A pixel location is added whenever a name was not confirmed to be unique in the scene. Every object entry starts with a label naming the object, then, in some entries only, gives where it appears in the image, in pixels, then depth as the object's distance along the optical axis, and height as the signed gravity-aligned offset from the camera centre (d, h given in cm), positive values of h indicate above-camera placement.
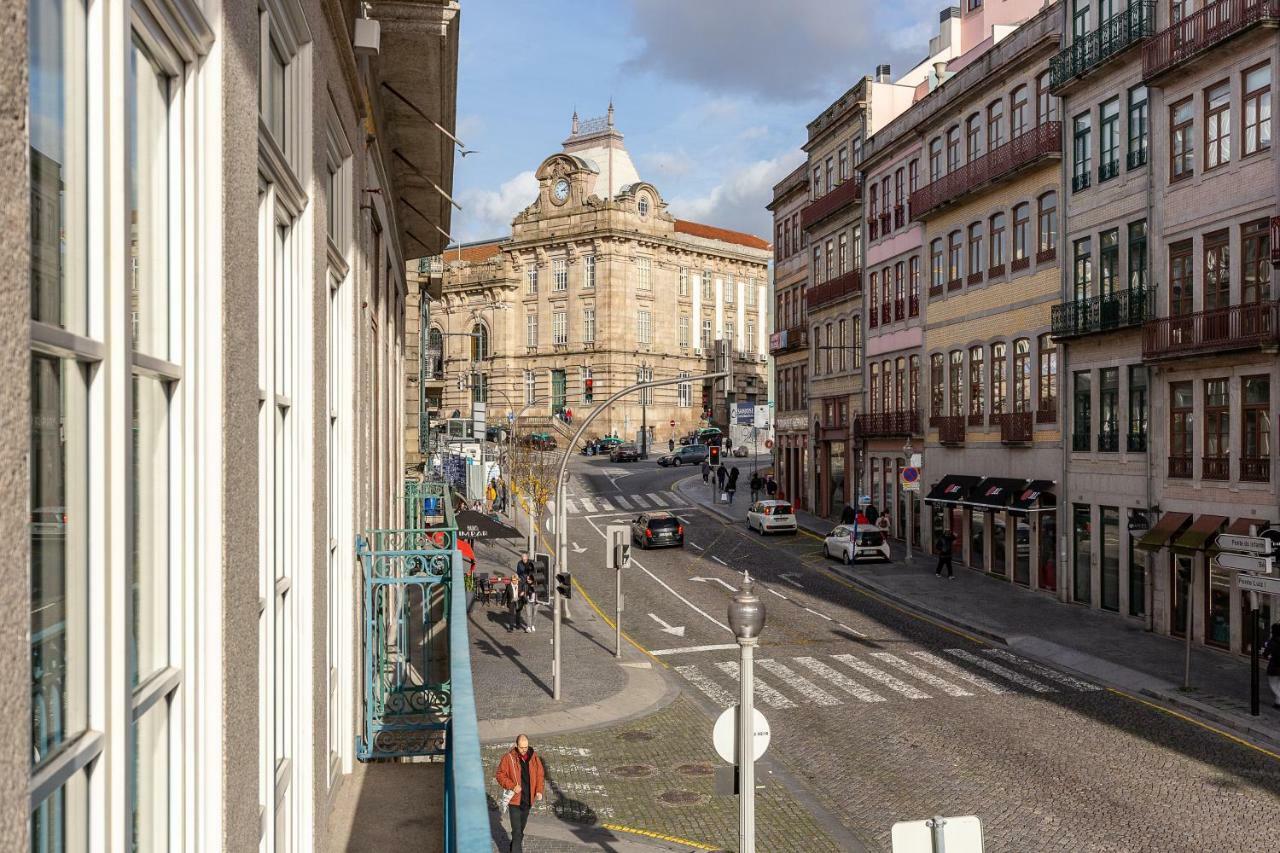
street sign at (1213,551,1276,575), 2027 -243
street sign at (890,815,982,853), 815 -286
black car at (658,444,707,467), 8794 -237
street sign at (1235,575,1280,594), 1986 -276
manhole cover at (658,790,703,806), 1680 -535
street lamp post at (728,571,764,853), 1143 -286
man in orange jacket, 1382 -419
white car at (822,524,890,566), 4162 -434
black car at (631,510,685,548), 4606 -418
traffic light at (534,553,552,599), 2952 -386
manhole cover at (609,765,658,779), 1812 -535
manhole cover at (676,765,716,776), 1824 -537
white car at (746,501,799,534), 5012 -397
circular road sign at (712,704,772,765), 1187 -313
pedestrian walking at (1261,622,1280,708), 2105 -438
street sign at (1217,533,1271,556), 2048 -214
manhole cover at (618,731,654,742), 2027 -536
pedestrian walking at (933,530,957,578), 3794 -419
